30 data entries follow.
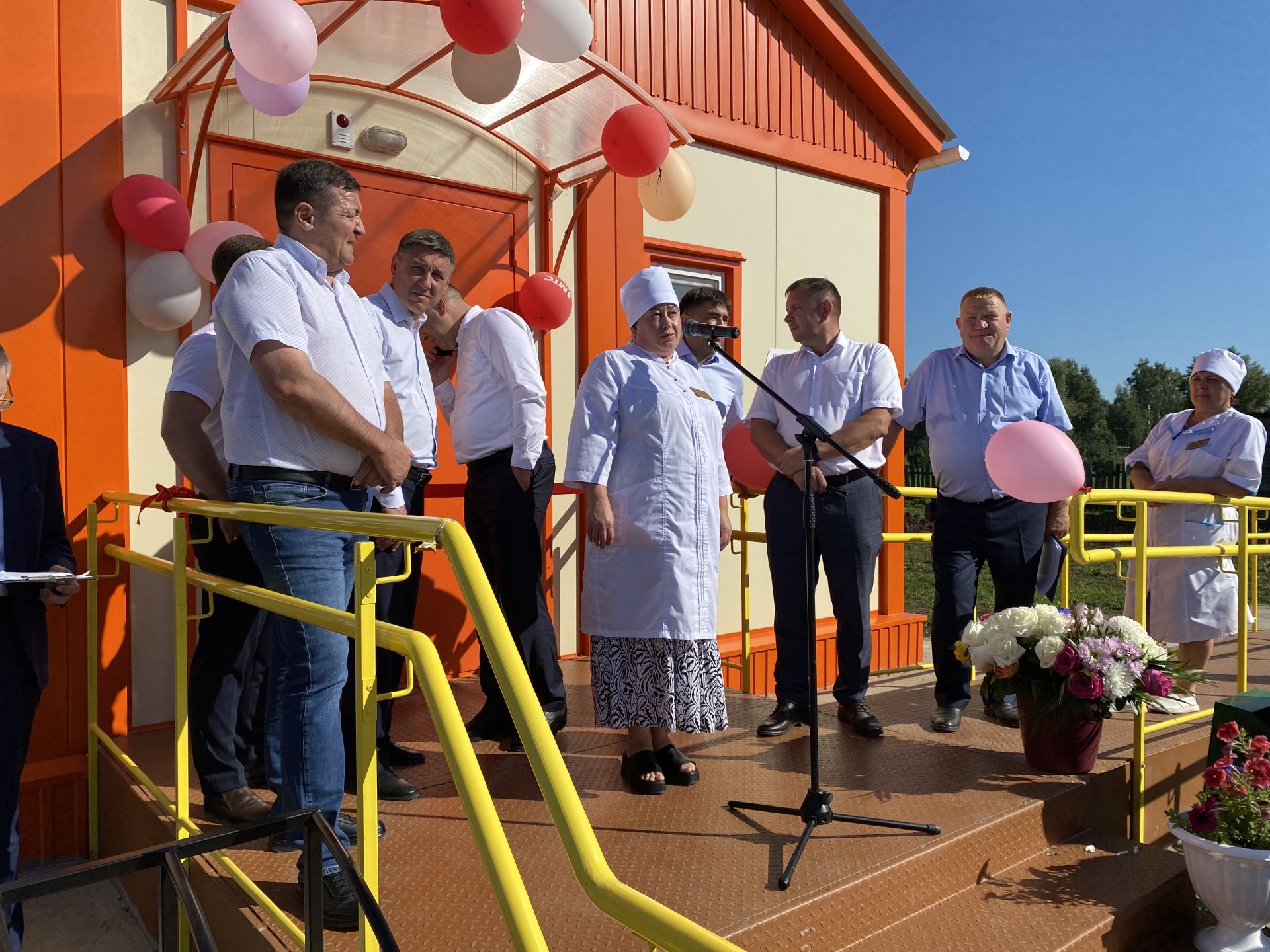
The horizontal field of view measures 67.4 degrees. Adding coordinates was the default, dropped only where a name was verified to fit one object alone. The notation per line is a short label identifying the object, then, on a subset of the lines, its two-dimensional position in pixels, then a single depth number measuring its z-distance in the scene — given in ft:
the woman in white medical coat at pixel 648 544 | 10.95
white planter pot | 9.36
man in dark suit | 8.64
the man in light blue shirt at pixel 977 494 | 13.89
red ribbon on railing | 9.73
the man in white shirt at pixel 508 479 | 12.48
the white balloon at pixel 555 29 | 12.36
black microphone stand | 9.47
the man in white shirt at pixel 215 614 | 9.71
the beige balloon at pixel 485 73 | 13.51
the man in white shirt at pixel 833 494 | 13.11
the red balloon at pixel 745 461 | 16.25
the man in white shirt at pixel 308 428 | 7.45
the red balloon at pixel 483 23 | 11.19
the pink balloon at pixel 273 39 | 10.35
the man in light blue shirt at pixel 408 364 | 11.62
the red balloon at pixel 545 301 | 16.25
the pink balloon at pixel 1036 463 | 12.22
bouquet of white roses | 11.29
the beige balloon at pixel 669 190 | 16.55
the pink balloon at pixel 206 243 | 12.76
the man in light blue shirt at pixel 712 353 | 16.29
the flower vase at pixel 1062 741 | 11.41
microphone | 9.61
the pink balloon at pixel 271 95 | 11.87
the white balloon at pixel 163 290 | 12.48
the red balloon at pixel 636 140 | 14.57
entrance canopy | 12.73
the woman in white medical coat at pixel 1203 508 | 16.37
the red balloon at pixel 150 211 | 12.31
